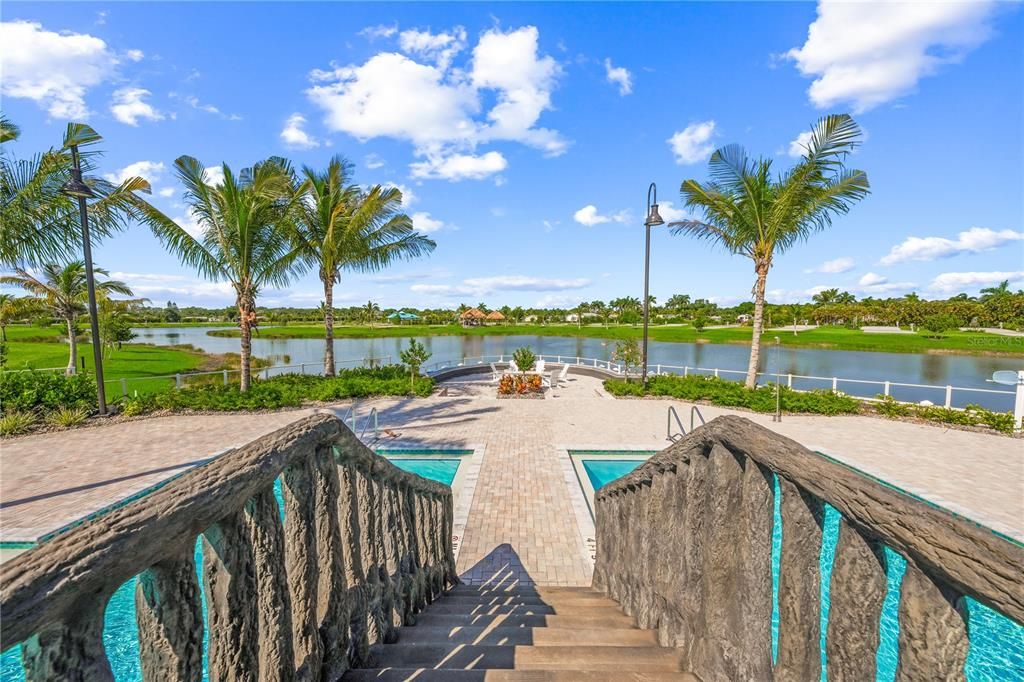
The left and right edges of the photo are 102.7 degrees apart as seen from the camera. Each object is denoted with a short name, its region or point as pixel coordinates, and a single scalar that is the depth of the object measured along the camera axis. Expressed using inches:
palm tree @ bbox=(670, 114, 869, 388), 444.5
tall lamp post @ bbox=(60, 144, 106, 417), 353.1
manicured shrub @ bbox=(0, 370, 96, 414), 399.2
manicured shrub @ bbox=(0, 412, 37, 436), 368.2
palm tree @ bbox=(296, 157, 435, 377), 554.3
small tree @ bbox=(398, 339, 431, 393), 597.3
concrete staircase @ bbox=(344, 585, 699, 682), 73.2
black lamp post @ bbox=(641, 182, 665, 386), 494.7
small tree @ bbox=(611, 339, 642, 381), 671.1
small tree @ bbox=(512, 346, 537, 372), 660.7
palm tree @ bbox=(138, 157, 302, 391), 465.1
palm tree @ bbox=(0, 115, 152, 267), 313.9
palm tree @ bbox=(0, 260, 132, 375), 684.7
